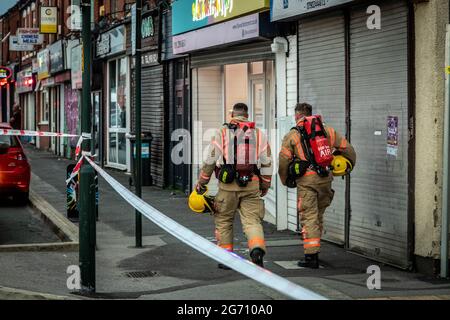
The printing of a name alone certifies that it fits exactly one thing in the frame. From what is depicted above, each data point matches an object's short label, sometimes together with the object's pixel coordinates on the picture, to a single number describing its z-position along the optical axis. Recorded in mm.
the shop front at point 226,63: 12969
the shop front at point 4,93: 28641
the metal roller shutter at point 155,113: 18516
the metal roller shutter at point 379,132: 9070
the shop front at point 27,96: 40975
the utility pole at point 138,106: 10547
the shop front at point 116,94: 21875
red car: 14773
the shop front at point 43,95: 34522
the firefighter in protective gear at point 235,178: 8594
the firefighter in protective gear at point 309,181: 9047
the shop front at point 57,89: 30578
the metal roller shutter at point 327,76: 10617
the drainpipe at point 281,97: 12188
